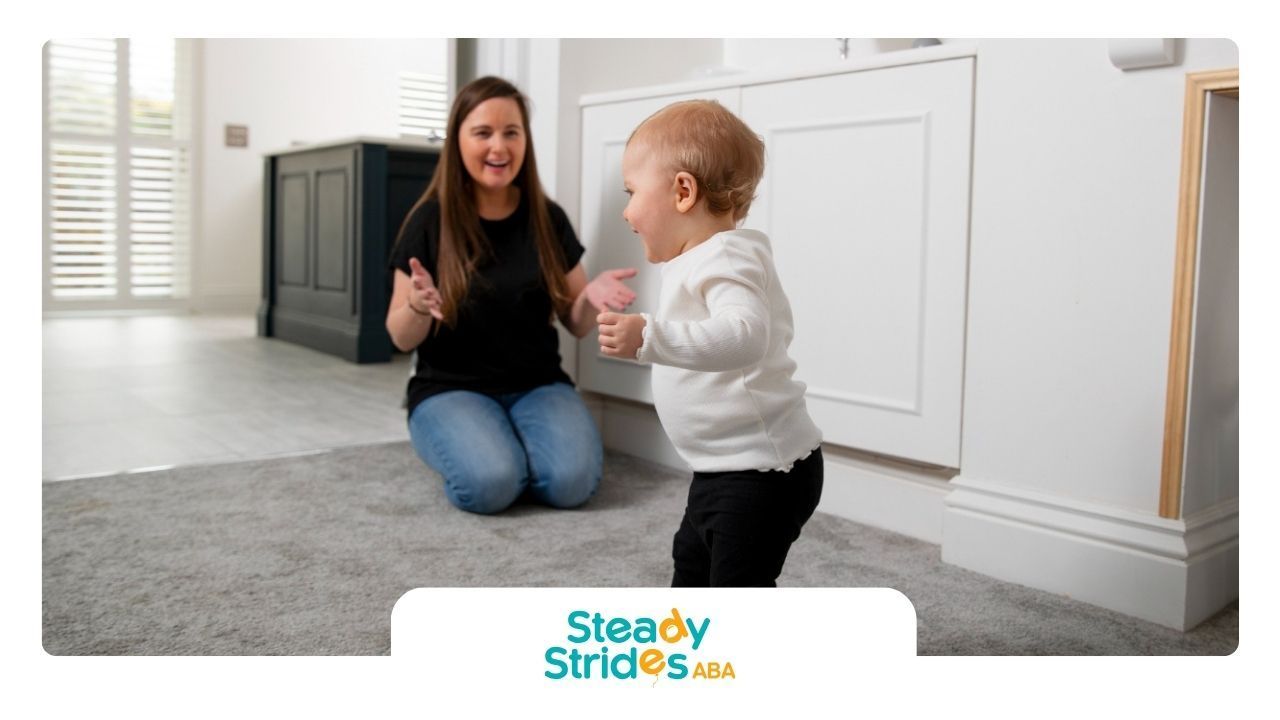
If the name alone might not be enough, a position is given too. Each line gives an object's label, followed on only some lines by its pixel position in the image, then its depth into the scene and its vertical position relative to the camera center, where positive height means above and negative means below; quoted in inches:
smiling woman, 59.7 -2.8
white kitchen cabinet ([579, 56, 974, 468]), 48.6 +1.9
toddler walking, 28.4 -1.8
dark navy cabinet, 123.7 +2.8
